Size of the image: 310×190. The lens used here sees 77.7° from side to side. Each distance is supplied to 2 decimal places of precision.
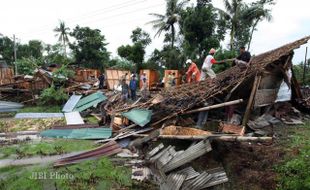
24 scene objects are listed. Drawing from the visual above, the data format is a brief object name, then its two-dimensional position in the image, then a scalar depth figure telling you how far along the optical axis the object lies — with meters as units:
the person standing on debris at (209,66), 7.64
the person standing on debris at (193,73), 9.06
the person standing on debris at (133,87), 10.30
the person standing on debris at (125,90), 10.25
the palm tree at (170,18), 19.67
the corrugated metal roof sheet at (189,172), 4.19
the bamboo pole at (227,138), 4.31
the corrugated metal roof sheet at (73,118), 8.78
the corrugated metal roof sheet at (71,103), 11.02
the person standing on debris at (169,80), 12.01
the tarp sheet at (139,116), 6.44
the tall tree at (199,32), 16.34
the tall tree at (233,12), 18.13
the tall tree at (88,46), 23.75
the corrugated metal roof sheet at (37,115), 10.02
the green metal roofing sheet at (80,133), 6.89
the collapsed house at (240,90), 5.99
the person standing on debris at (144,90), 9.75
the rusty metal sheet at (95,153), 5.22
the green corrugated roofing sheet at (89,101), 10.61
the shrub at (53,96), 12.04
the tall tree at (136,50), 20.62
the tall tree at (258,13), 18.13
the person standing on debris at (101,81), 14.20
